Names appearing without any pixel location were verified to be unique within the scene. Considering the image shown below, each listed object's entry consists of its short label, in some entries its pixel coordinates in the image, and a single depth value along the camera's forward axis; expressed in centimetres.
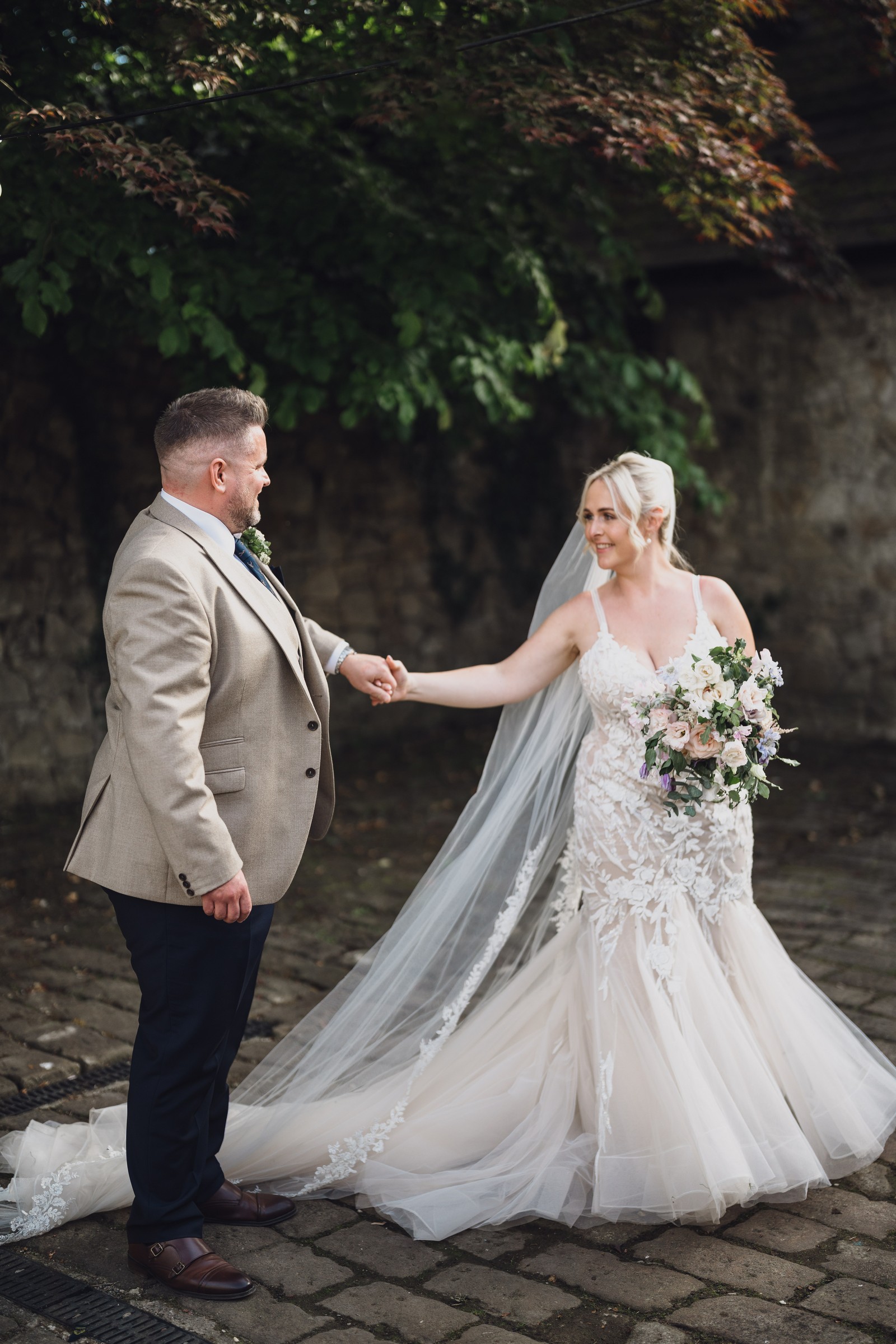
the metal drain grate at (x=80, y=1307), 281
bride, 338
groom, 285
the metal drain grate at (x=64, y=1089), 402
